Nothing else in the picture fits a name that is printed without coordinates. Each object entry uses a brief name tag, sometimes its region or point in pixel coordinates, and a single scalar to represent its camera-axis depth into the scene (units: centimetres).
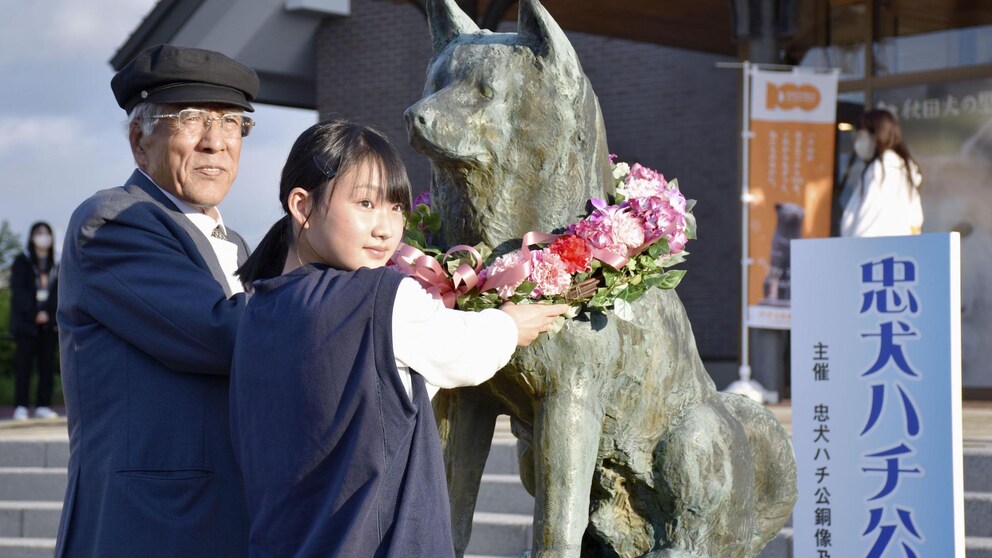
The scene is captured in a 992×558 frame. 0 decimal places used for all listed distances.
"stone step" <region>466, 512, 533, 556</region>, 588
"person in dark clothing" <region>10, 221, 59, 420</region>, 984
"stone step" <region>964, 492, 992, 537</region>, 557
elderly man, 240
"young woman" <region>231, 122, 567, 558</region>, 206
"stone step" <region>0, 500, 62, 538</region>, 704
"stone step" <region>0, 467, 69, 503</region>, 738
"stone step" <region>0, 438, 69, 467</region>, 754
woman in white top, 746
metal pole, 952
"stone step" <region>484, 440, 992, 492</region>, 581
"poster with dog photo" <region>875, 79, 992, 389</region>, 1000
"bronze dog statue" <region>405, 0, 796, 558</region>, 265
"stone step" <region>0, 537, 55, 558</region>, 671
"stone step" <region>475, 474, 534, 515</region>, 623
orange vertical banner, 955
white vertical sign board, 424
